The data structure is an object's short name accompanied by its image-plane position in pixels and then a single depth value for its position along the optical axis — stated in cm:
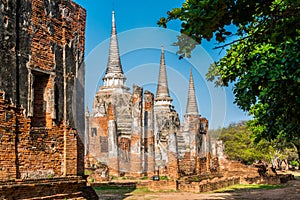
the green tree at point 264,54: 478
